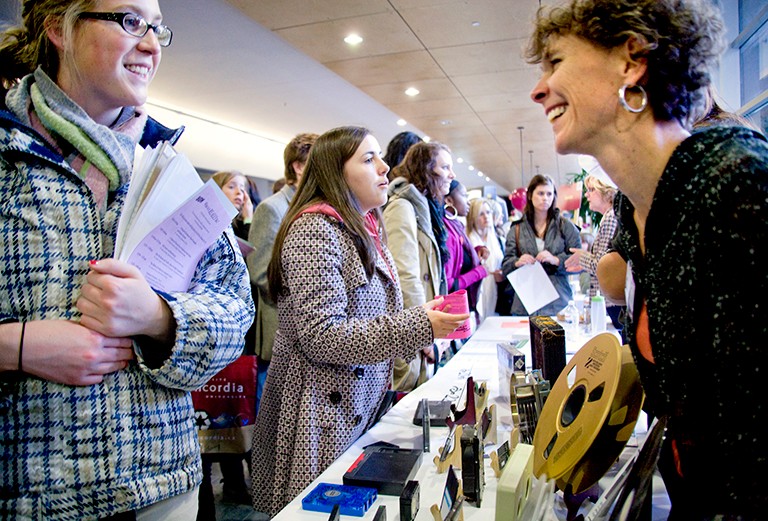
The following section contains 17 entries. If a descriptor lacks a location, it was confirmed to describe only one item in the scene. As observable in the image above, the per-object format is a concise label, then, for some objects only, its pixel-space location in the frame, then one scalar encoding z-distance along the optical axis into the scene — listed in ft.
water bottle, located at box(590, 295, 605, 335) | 8.86
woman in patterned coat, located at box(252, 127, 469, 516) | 4.83
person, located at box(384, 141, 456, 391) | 8.03
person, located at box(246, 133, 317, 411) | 9.86
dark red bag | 6.95
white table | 3.39
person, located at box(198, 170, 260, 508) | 6.55
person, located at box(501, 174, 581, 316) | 12.75
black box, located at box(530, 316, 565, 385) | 4.48
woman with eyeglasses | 2.68
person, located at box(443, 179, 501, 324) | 10.88
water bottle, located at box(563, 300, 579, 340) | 8.87
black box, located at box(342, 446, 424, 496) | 3.56
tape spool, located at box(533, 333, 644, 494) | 2.88
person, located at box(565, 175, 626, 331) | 8.41
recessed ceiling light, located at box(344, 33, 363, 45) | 15.07
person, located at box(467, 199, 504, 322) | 14.34
